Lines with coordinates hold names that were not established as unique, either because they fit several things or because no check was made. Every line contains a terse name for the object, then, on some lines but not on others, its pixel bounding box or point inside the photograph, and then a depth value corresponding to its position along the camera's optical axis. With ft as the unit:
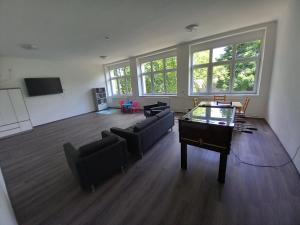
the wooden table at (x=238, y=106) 10.95
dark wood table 6.11
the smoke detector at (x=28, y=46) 13.00
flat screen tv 18.62
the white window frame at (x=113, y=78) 26.53
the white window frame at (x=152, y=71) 20.17
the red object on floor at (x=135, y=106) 24.21
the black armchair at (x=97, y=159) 6.25
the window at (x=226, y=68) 14.70
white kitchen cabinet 15.80
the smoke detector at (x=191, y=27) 11.71
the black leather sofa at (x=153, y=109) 15.57
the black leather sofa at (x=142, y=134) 8.80
